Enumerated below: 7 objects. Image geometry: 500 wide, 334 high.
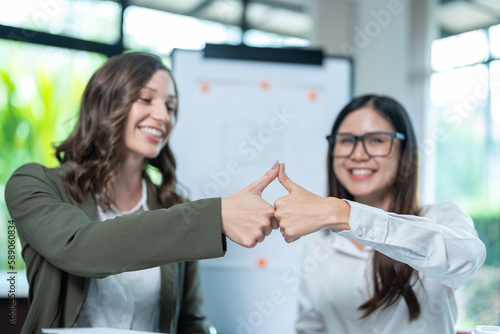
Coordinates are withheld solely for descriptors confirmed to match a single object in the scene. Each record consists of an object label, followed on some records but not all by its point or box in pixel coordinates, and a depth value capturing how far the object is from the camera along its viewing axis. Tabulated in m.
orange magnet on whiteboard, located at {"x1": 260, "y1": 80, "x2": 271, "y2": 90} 2.45
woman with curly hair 1.06
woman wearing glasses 1.11
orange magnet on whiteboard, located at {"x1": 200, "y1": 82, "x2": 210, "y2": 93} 2.41
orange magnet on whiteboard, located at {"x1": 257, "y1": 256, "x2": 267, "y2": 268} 2.34
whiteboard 2.31
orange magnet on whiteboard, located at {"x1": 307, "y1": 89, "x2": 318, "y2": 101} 2.47
